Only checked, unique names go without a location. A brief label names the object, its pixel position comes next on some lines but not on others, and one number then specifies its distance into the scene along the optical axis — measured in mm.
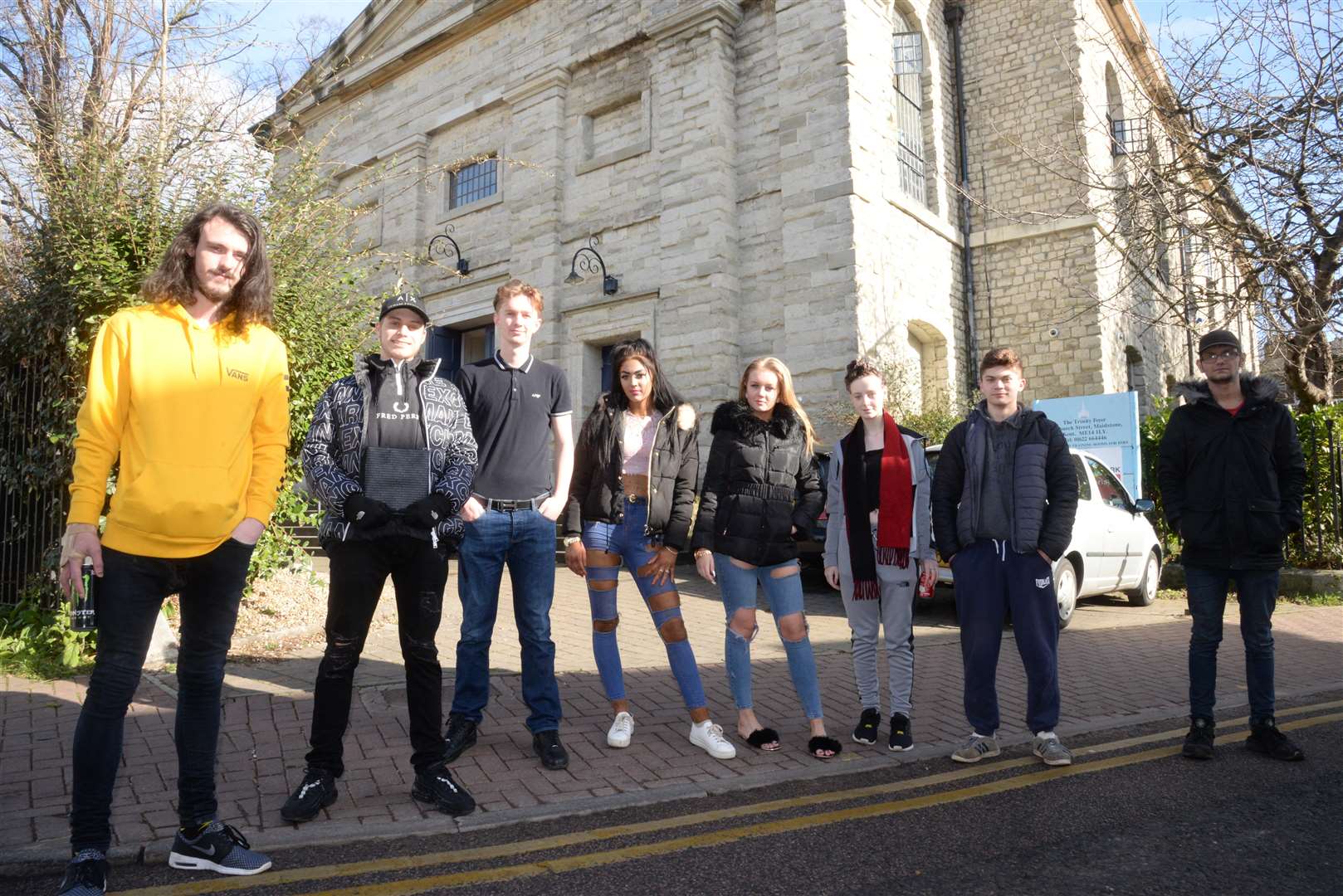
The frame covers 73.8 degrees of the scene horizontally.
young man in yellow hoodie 2816
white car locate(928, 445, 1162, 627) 8234
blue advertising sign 11430
